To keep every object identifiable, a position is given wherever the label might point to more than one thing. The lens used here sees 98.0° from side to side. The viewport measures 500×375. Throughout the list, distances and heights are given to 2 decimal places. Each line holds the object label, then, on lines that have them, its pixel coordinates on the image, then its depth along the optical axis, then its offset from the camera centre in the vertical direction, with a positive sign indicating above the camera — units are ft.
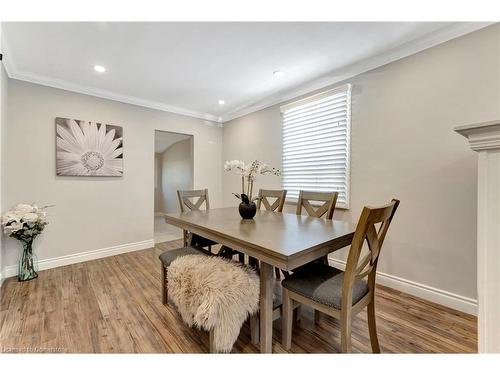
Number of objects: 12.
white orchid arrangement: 6.52 +0.54
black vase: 6.45 -0.68
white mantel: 2.66 -0.57
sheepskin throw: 4.02 -2.12
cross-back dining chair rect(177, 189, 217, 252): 7.76 -0.74
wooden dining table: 3.71 -1.03
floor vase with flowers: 7.90 -2.87
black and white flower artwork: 9.12 +1.75
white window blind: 8.36 +1.86
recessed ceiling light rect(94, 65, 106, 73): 7.90 +4.41
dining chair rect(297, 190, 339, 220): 6.91 -0.49
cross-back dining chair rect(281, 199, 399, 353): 3.57 -1.94
